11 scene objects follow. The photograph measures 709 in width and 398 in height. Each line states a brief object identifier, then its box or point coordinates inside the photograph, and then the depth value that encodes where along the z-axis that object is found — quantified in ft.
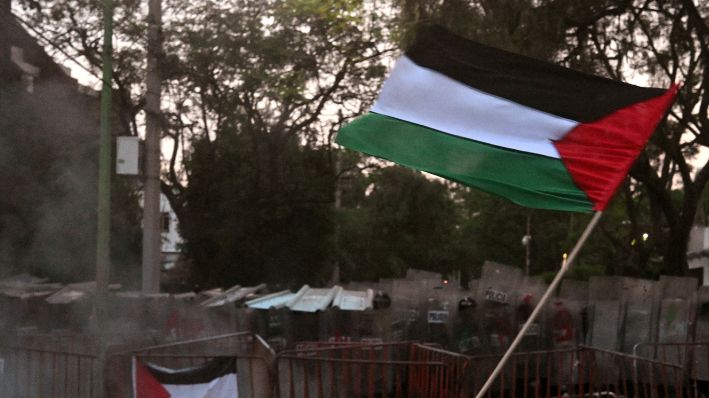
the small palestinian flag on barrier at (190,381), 23.40
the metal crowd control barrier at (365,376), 24.35
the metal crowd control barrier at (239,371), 23.16
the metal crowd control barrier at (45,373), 27.99
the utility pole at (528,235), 136.91
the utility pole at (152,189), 44.01
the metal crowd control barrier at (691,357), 36.90
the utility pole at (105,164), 39.29
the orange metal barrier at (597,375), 27.12
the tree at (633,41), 43.75
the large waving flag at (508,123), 15.46
